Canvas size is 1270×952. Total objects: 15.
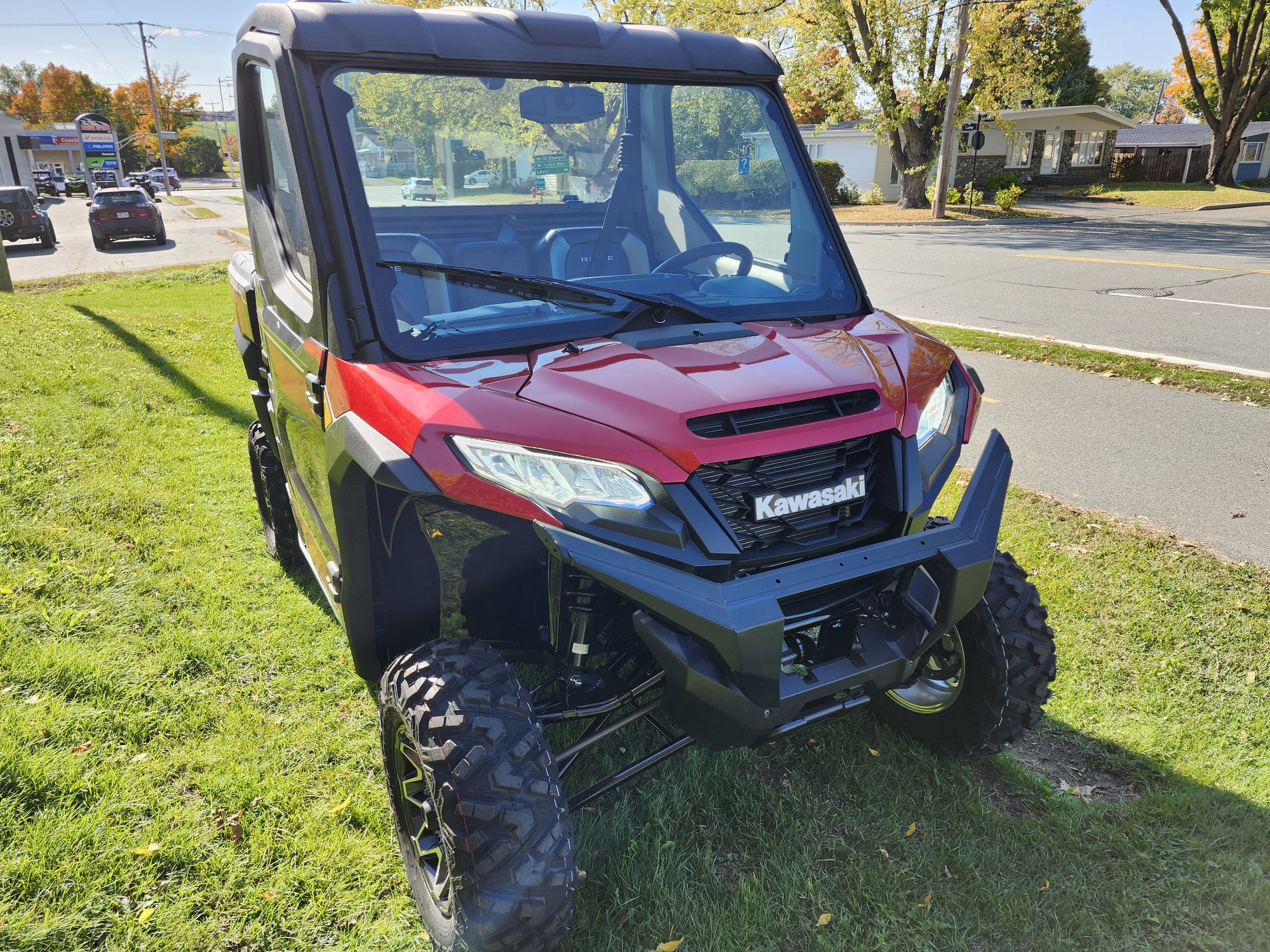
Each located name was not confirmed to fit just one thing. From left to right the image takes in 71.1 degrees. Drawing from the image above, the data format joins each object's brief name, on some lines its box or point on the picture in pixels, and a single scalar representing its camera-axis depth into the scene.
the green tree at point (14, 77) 100.75
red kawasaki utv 2.09
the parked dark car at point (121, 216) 23.38
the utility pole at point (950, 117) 25.09
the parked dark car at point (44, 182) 57.28
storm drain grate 11.90
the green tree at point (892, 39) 25.81
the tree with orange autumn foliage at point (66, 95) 89.62
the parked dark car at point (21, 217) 22.95
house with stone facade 41.84
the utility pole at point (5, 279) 13.52
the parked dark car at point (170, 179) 60.72
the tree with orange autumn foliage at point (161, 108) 87.88
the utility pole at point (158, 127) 58.72
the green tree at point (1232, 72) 35.41
